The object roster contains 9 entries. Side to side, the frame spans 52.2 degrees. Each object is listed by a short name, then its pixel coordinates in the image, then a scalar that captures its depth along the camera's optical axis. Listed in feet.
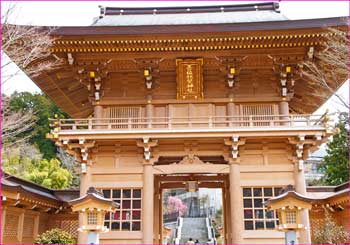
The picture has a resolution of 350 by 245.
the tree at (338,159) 85.87
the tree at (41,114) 124.57
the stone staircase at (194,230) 87.97
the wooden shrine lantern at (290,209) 27.09
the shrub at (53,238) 38.81
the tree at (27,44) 32.04
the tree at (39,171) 85.40
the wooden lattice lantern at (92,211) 28.14
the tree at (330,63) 33.96
